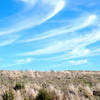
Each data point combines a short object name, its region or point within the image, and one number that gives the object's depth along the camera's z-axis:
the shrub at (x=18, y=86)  13.72
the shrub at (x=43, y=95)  10.81
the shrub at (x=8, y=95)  10.43
